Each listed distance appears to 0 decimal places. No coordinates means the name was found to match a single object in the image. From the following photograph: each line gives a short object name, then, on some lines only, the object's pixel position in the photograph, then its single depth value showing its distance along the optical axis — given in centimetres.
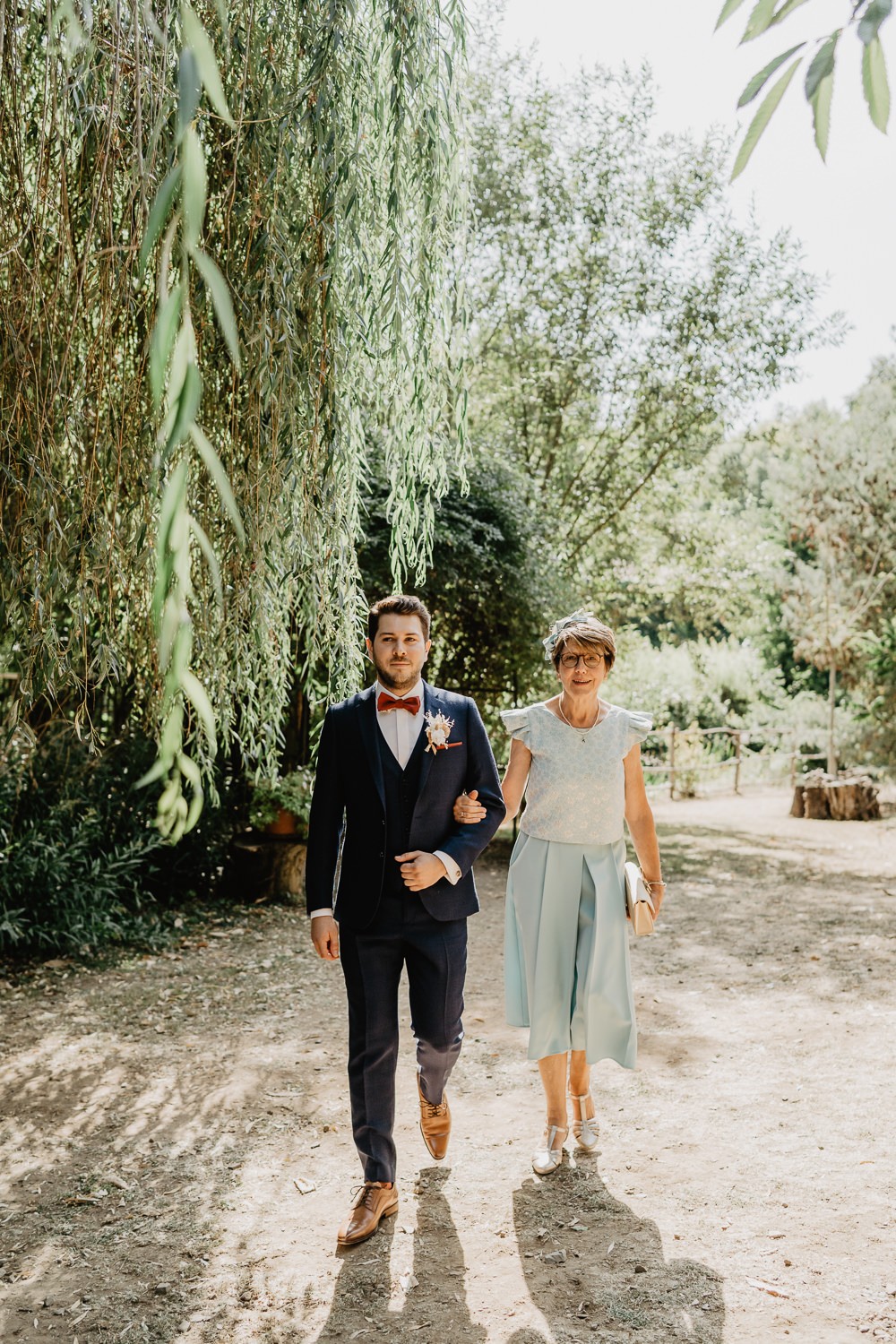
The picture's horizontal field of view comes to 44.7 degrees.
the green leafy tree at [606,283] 1250
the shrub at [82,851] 675
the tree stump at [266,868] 880
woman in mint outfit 373
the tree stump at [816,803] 1480
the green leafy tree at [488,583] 955
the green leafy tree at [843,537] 1903
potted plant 849
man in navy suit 335
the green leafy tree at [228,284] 322
